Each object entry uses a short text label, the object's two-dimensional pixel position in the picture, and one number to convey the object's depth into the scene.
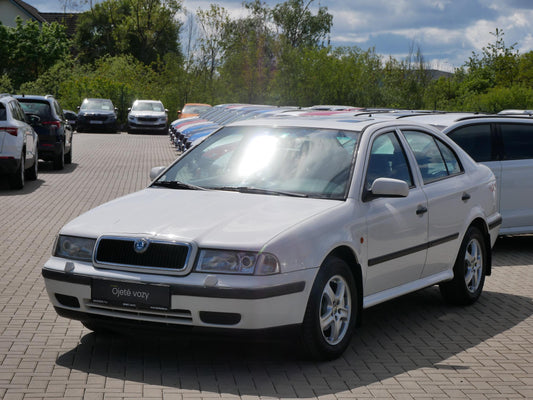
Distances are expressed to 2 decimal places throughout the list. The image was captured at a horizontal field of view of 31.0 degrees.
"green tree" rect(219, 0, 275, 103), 56.50
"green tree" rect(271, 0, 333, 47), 87.94
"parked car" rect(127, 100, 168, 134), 46.28
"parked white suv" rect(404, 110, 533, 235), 11.45
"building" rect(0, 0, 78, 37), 83.00
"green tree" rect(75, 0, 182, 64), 78.26
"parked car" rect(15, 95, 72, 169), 22.36
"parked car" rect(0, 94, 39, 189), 17.39
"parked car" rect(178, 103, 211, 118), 39.99
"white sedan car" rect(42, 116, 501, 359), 5.62
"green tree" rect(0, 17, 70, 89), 61.50
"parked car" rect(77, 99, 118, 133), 44.97
